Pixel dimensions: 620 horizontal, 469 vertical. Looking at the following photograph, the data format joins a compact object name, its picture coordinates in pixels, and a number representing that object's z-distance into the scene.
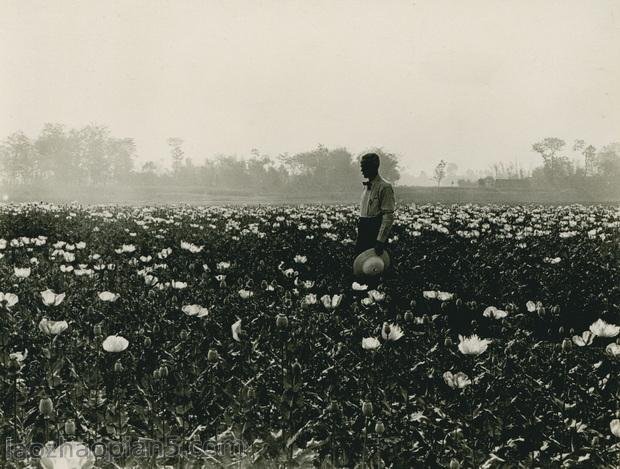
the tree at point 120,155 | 105.56
